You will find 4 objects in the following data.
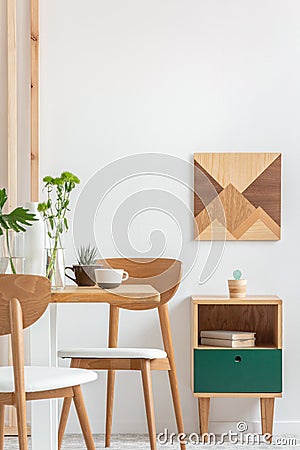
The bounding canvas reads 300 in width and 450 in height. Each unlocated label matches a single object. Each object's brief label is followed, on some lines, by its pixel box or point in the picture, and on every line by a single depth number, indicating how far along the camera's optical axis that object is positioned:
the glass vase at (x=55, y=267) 4.13
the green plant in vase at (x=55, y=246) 4.13
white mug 4.05
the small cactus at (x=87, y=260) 4.36
